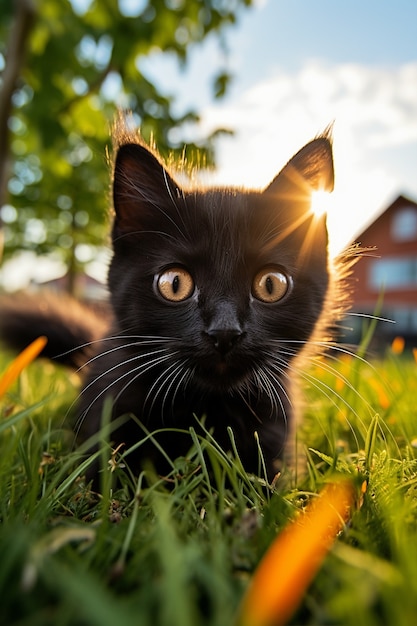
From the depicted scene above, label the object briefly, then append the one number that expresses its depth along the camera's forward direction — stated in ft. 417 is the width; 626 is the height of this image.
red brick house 82.23
